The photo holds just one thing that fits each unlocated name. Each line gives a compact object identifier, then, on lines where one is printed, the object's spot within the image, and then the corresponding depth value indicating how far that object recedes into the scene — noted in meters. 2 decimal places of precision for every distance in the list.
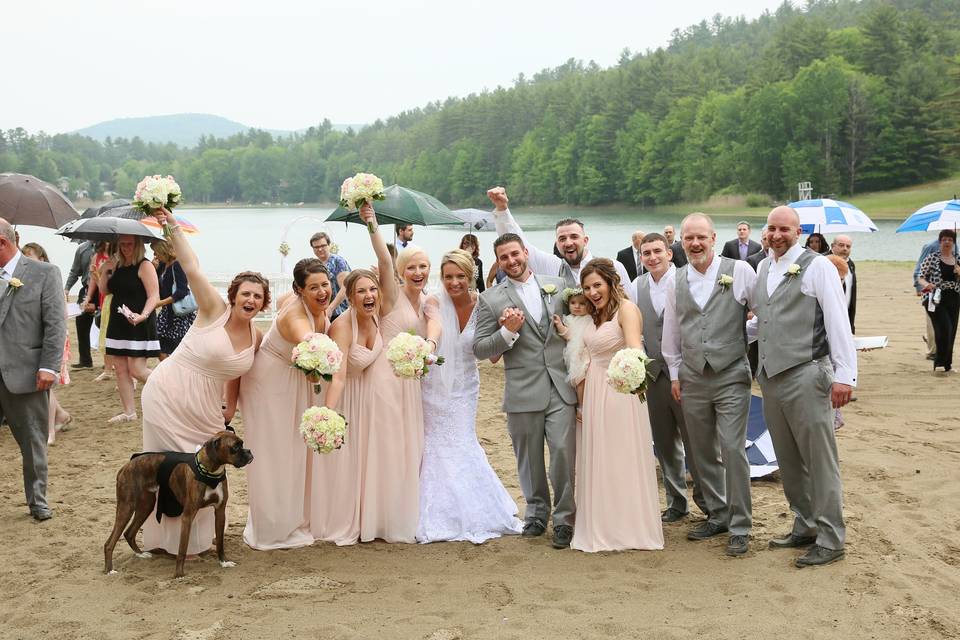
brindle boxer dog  5.80
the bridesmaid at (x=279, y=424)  6.46
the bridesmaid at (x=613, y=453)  6.41
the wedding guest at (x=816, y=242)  11.30
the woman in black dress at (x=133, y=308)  10.30
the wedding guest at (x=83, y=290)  14.27
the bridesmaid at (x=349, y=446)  6.68
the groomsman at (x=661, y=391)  7.04
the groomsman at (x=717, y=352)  6.25
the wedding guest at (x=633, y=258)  14.13
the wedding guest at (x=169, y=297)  11.09
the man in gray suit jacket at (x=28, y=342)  7.04
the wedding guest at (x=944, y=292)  12.59
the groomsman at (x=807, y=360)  5.82
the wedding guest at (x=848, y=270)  11.08
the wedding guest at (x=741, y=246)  14.21
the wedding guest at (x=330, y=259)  11.93
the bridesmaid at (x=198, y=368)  6.15
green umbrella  10.45
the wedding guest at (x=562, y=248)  6.95
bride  6.82
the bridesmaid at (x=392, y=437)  6.73
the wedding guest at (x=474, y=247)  14.27
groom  6.54
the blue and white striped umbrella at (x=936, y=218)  12.70
